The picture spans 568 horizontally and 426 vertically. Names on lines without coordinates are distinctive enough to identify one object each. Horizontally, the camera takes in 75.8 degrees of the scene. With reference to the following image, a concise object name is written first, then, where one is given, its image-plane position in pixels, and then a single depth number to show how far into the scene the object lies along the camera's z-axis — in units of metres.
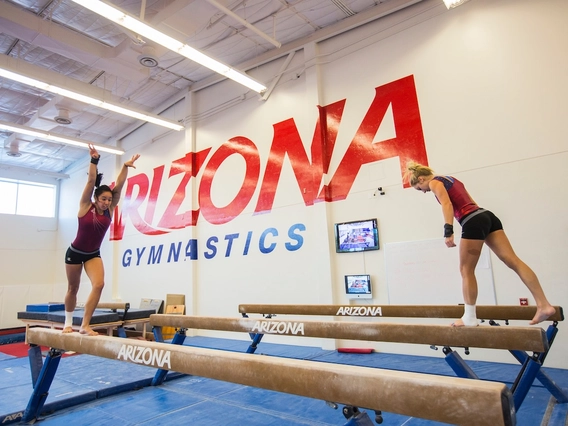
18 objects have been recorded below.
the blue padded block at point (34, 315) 7.79
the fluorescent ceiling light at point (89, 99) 6.72
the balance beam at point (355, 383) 1.42
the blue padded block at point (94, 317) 6.83
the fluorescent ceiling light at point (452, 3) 5.23
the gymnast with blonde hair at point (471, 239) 3.10
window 14.12
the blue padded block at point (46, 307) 8.08
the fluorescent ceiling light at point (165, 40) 5.02
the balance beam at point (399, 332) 2.49
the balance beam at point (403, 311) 3.43
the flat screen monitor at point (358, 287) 6.27
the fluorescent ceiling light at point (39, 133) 8.58
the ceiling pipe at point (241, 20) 5.91
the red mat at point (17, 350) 6.95
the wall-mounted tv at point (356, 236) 6.32
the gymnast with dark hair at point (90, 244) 3.80
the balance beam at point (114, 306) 7.29
